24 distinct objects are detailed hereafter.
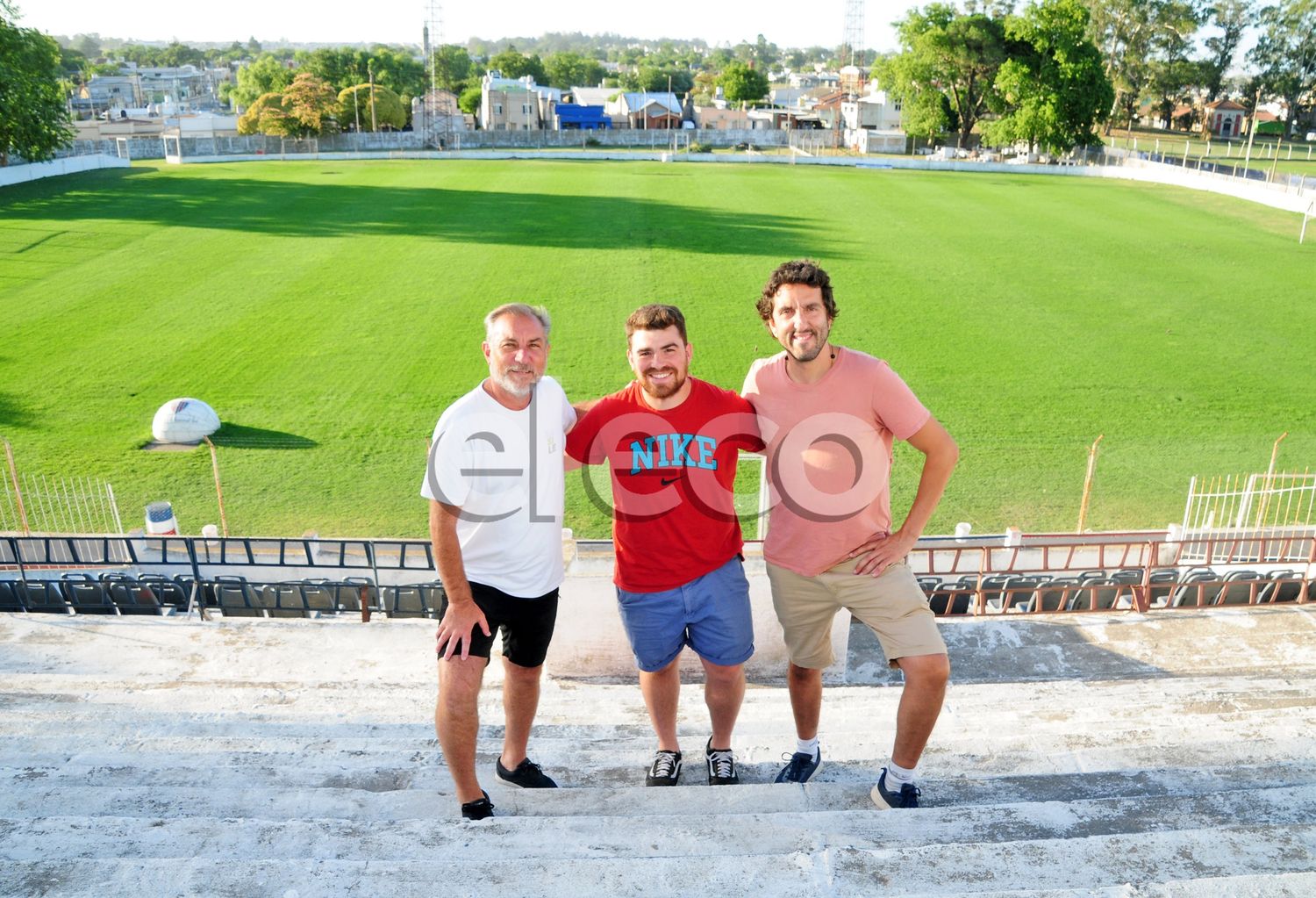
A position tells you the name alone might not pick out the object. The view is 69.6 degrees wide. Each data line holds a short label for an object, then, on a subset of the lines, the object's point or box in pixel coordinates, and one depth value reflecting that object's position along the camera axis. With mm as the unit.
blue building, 79438
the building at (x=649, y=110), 78188
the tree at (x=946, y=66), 48219
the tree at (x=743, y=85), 92875
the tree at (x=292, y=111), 55219
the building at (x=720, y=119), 84875
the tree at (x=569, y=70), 116125
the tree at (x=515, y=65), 103000
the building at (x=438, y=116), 68750
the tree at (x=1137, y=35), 69500
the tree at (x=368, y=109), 64562
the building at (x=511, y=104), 78812
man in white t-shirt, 3338
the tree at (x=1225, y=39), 72562
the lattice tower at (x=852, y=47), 97750
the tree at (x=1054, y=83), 43625
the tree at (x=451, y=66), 96438
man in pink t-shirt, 3486
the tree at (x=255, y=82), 84250
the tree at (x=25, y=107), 30828
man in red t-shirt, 3521
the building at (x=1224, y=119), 72375
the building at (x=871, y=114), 77062
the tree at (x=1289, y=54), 69375
